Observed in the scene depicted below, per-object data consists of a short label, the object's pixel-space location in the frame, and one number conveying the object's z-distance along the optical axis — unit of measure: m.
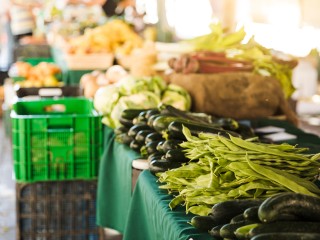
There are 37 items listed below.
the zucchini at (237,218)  1.78
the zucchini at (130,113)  3.56
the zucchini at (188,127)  2.83
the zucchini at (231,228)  1.73
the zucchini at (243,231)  1.66
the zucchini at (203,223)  1.91
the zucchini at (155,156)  2.72
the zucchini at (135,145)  3.16
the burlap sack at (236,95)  4.13
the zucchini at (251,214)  1.73
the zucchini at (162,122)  3.01
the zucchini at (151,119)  3.17
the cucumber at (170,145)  2.70
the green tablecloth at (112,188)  3.40
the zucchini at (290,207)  1.66
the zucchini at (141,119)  3.41
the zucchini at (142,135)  3.12
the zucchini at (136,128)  3.23
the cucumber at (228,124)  3.23
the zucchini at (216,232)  1.83
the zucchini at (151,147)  2.90
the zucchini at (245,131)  3.24
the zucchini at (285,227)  1.62
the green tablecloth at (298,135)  3.30
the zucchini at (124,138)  3.37
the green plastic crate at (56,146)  3.75
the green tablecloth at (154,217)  1.97
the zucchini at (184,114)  3.25
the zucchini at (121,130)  3.55
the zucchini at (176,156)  2.57
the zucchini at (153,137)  2.99
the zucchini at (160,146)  2.78
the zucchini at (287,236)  1.57
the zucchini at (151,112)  3.33
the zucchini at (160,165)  2.56
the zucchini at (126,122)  3.53
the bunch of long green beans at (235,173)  2.00
